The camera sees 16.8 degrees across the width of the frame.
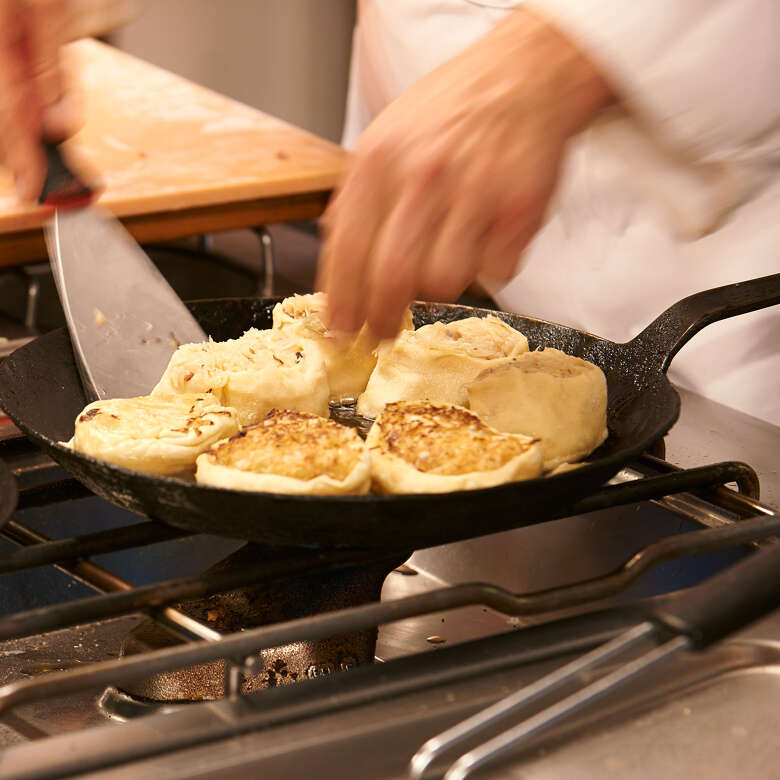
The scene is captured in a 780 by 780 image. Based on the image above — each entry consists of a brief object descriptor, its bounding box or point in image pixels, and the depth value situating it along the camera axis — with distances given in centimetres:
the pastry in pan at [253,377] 124
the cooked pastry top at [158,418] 116
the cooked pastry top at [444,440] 114
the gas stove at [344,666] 101
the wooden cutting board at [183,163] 190
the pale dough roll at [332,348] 128
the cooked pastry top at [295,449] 113
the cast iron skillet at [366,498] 109
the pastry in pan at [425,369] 126
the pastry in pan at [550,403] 120
